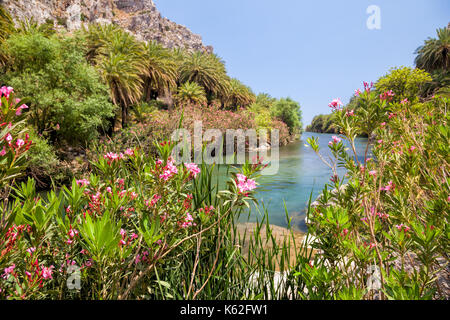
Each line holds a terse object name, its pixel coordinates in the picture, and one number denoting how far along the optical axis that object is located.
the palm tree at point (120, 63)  14.76
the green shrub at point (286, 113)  40.47
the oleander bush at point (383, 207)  1.10
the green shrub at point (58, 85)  11.25
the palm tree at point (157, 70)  18.64
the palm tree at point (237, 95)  31.68
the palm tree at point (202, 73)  25.56
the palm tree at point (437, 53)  24.25
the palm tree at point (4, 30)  11.50
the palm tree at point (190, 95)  22.80
